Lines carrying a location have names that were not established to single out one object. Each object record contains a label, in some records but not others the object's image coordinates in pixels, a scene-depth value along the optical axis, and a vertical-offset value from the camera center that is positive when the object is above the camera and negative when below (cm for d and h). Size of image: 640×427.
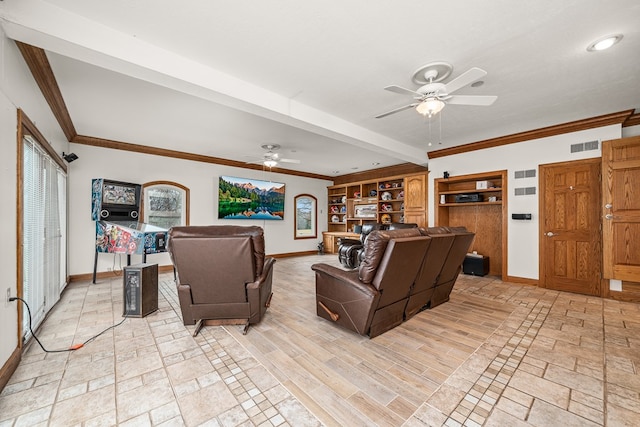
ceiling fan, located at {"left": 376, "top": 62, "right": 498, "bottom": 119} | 266 +125
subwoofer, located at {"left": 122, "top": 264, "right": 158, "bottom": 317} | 312 -91
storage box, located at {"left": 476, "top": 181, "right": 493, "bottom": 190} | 542 +60
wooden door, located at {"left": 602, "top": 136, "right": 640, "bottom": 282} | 372 +7
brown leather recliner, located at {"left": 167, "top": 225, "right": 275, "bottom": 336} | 250 -57
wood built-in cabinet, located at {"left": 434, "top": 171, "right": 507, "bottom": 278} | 517 +10
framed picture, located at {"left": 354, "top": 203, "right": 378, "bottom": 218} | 812 +11
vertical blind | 249 -19
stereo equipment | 539 +34
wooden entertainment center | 641 +37
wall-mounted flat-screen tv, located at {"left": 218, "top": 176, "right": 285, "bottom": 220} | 674 +45
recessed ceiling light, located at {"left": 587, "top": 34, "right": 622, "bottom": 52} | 230 +154
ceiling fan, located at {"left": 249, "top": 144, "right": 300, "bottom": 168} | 545 +123
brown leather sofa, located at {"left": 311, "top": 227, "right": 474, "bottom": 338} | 240 -66
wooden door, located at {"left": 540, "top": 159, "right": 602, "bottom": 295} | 417 -23
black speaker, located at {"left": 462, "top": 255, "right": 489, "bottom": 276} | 532 -106
